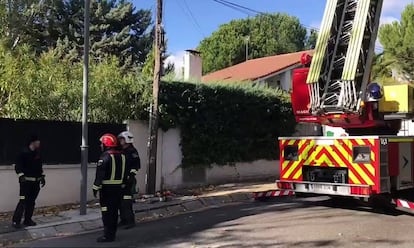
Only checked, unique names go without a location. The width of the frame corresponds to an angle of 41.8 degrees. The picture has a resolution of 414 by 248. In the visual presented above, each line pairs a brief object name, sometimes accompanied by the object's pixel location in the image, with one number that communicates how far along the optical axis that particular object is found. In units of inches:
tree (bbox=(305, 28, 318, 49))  2652.6
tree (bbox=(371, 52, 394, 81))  1170.5
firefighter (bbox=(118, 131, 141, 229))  372.2
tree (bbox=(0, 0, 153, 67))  1322.6
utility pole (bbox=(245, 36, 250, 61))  2241.1
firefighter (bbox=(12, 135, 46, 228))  383.9
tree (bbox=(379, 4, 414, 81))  1229.7
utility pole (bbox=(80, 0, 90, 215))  432.5
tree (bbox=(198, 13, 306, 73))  2278.5
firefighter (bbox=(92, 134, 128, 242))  338.6
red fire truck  415.2
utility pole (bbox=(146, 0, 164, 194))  538.3
